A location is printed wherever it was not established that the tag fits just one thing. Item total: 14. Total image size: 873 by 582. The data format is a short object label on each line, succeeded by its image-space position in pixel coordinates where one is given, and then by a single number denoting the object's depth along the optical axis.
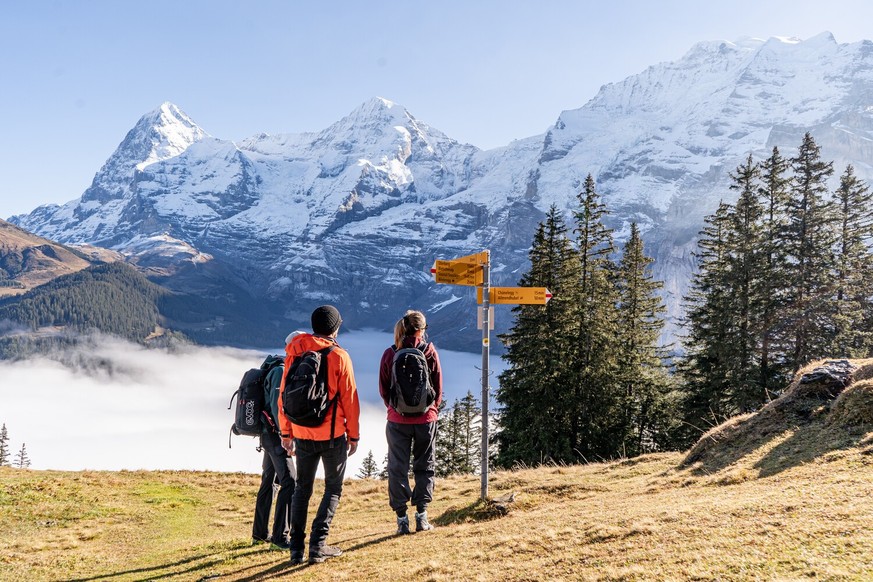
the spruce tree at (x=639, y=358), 27.25
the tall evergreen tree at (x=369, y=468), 63.81
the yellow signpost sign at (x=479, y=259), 8.93
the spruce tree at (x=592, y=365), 24.88
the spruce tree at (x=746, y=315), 24.78
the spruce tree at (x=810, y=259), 24.27
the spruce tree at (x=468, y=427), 48.91
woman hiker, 6.97
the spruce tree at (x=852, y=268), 24.06
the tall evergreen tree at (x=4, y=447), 64.44
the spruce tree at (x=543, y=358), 24.28
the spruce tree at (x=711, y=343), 26.33
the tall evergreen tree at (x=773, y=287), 24.77
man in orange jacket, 6.29
